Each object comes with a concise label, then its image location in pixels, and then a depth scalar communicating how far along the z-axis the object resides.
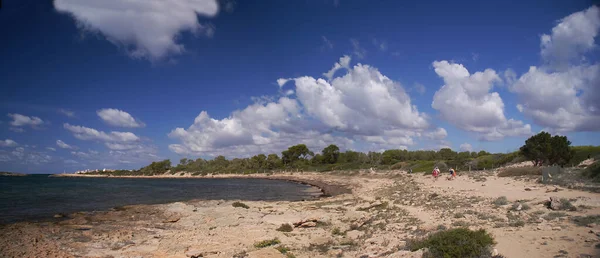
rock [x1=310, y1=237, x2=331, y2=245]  13.29
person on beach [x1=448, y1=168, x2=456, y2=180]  36.53
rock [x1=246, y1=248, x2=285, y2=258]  11.00
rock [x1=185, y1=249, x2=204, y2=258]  11.71
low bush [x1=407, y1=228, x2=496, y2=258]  7.93
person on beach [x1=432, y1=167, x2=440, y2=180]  41.86
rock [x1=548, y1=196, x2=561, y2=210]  12.41
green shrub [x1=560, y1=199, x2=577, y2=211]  11.92
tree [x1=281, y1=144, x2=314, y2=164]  141.88
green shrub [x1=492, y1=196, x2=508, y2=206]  15.57
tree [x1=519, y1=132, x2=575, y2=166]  41.59
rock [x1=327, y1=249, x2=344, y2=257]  11.03
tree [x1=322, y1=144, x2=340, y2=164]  134.75
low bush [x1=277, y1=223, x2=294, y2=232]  16.03
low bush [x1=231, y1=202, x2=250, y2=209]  25.12
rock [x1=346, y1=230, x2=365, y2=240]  13.65
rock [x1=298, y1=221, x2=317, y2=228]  17.05
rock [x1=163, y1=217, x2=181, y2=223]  19.12
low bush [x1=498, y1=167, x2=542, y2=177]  31.01
